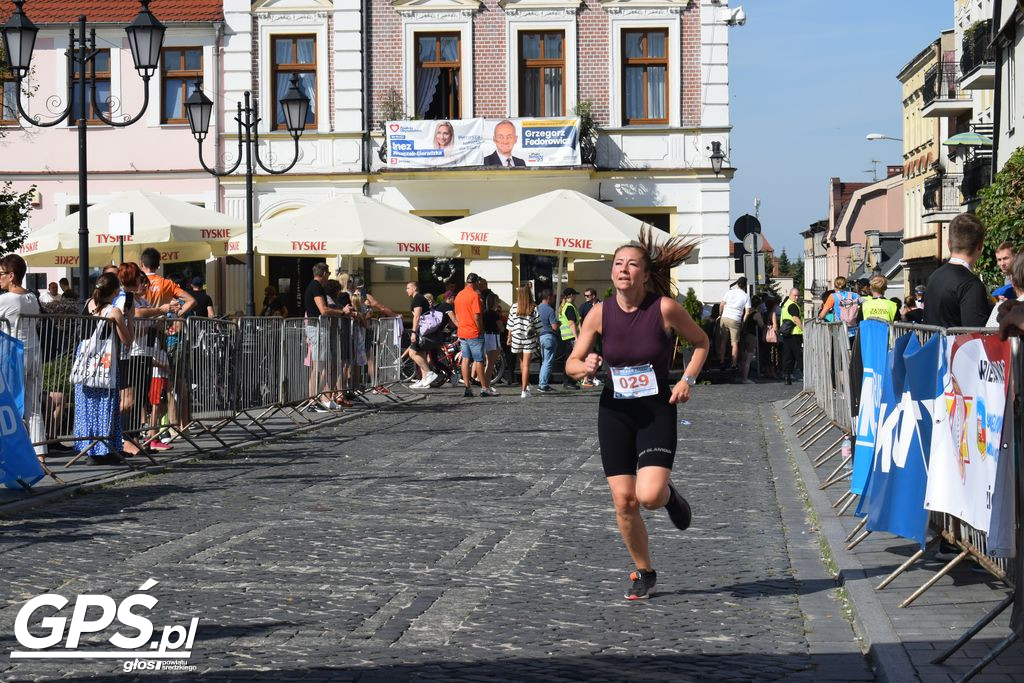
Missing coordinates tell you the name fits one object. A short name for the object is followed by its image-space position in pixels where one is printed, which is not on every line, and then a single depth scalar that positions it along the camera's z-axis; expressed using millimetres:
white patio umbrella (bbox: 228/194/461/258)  26047
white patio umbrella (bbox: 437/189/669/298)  27062
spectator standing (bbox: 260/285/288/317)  31484
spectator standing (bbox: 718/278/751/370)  30594
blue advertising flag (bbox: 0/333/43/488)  11555
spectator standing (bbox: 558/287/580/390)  28172
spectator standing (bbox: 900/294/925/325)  33031
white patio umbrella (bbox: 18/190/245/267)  25062
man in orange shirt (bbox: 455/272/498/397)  25672
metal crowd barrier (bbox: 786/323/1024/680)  6375
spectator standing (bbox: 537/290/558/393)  26422
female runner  7945
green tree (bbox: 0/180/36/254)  27655
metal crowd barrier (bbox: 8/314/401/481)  13234
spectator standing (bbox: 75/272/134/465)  13945
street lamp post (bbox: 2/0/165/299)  16828
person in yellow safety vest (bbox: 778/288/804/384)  30188
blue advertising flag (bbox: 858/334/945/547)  7926
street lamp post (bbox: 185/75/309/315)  24328
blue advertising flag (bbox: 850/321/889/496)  9656
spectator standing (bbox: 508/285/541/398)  26016
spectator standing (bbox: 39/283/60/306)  20491
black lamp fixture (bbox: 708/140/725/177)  34969
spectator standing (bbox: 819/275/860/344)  23453
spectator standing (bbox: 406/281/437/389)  28234
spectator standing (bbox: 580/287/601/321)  29947
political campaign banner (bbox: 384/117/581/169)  34375
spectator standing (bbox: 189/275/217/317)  21828
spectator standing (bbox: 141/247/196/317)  17281
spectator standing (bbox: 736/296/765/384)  31109
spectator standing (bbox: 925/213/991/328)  9406
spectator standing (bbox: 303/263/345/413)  20766
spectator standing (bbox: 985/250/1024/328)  8602
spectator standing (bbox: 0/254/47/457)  12641
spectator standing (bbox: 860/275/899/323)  19094
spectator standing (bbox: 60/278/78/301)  26856
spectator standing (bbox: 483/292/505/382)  27812
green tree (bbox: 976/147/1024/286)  20016
